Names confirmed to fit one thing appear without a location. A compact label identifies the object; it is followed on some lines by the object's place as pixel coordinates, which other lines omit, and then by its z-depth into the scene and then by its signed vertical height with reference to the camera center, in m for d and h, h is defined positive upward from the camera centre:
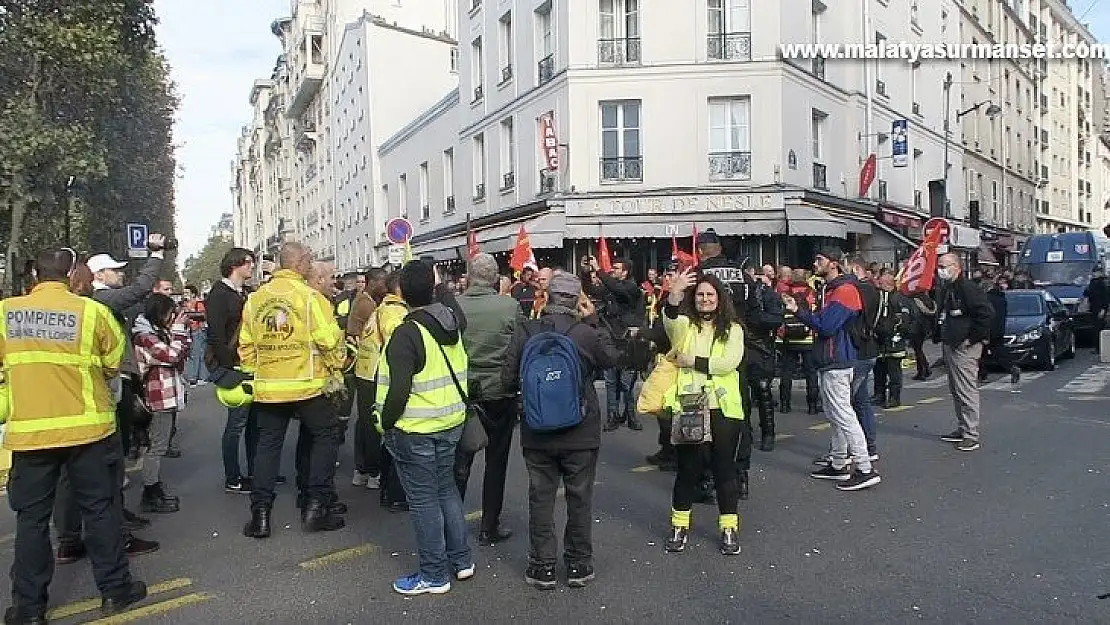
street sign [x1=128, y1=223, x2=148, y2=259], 18.14 +1.19
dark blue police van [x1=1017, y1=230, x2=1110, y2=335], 21.58 +0.24
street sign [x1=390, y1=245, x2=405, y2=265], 20.43 +0.76
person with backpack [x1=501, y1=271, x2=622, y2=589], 5.10 -0.81
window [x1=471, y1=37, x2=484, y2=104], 29.64 +7.00
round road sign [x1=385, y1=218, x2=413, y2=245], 19.03 +1.18
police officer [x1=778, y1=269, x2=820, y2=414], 11.03 -0.82
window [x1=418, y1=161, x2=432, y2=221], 35.84 +3.55
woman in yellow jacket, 5.70 -0.68
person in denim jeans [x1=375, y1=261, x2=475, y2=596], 5.04 -0.68
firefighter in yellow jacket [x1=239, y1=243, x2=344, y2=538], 6.15 -0.47
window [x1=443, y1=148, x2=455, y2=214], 32.88 +3.86
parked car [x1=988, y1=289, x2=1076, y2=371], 15.20 -0.97
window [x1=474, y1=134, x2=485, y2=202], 29.65 +3.84
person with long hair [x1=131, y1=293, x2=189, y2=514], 7.00 -0.60
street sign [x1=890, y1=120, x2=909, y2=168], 28.19 +3.95
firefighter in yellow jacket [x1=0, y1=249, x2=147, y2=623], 4.79 -0.63
